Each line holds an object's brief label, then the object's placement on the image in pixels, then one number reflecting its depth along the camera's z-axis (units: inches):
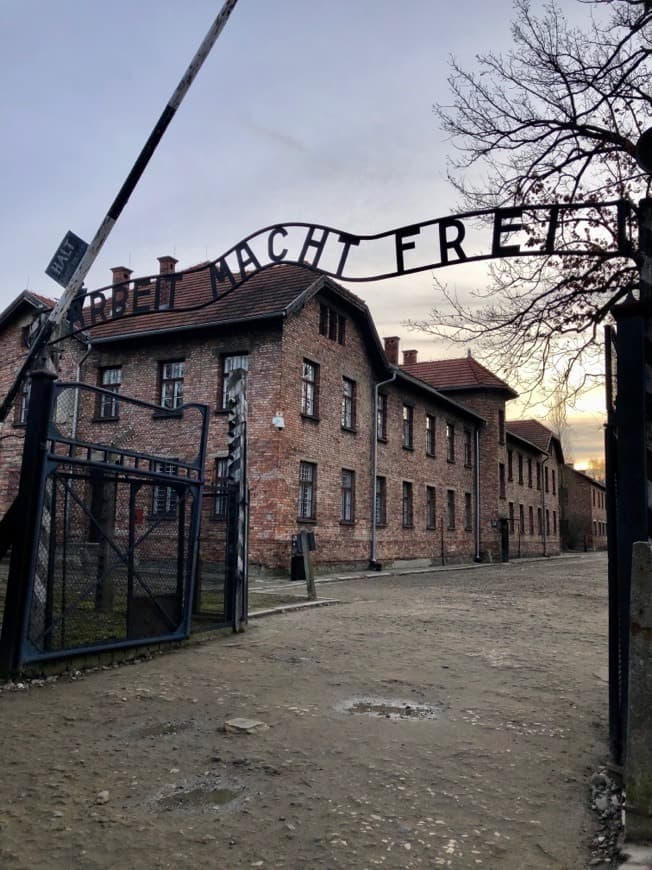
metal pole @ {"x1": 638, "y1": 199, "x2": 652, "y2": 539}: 143.4
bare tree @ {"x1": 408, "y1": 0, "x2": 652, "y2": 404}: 478.0
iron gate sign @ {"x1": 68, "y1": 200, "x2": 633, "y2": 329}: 281.7
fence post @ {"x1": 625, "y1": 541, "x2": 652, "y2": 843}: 119.0
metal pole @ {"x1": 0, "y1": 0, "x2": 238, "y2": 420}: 363.6
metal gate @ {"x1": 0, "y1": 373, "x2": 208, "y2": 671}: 239.6
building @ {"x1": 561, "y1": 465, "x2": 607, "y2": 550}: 2635.3
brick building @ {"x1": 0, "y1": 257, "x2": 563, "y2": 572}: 774.5
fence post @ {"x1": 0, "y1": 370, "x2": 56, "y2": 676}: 236.1
